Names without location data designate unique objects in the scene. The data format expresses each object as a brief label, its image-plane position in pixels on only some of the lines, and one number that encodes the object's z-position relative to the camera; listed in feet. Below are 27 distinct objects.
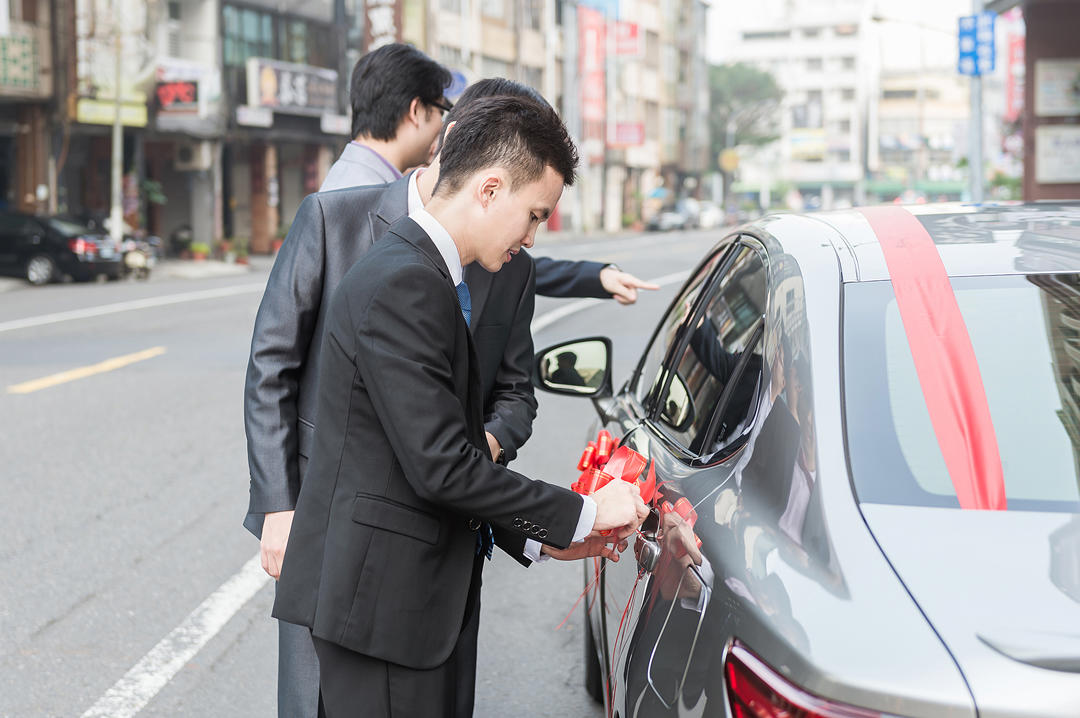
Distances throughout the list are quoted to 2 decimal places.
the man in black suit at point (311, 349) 8.79
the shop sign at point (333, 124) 124.57
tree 292.20
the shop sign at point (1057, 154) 57.98
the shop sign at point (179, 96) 102.83
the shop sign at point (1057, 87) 57.62
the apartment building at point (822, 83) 397.19
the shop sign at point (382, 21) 134.10
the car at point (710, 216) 226.99
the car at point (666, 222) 208.54
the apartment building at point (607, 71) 169.89
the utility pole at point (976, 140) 69.87
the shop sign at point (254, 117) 113.39
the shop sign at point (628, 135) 219.41
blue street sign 67.51
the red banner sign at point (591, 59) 206.08
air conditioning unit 110.83
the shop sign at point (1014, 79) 118.06
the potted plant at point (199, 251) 106.22
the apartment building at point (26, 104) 92.07
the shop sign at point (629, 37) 215.72
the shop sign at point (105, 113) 96.53
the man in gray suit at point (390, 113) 11.21
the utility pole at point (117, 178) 92.48
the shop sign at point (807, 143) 367.45
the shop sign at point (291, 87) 113.70
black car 81.41
